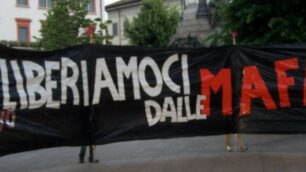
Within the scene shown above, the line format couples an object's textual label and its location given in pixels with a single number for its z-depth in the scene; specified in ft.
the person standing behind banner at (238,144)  38.17
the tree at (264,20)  50.16
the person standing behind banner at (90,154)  35.70
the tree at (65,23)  127.03
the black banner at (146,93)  32.17
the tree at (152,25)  144.24
